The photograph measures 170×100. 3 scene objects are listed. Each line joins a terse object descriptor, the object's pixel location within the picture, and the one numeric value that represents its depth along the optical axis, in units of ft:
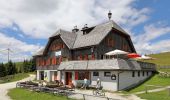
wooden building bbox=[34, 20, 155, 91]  49.09
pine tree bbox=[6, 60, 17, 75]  141.84
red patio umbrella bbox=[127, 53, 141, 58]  56.22
